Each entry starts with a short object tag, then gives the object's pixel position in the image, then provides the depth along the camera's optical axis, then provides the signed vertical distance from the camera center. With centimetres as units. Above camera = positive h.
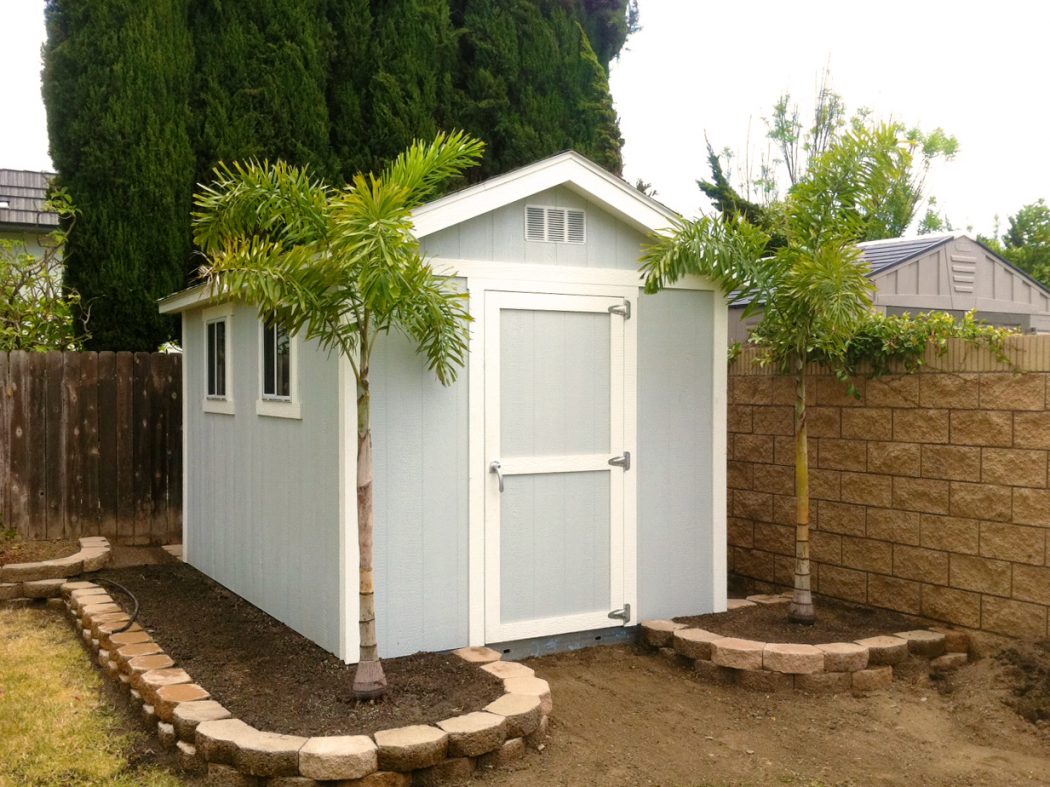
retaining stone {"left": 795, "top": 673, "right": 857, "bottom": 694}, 520 -164
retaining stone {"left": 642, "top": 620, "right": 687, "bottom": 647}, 578 -153
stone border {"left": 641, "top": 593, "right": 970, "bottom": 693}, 522 -155
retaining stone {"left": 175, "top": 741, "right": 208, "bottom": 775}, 407 -161
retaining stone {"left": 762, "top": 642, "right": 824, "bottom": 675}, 521 -152
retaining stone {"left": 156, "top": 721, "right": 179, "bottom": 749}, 431 -160
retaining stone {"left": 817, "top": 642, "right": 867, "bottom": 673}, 523 -152
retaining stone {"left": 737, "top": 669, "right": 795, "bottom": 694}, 524 -165
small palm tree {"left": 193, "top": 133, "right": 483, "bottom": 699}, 428 +52
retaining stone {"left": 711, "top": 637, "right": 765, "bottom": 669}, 529 -152
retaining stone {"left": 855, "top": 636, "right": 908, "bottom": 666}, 536 -152
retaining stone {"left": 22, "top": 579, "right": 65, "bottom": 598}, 707 -155
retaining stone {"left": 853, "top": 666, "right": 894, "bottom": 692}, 525 -164
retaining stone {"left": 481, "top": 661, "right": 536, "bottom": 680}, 477 -146
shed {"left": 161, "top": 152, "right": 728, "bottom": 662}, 524 -42
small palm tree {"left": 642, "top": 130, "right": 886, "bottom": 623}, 563 +67
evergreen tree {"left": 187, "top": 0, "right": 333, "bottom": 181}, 942 +285
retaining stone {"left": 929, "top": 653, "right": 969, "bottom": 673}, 547 -161
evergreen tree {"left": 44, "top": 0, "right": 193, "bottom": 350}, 891 +202
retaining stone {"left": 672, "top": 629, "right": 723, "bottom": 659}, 547 -151
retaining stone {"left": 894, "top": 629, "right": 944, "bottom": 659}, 551 -152
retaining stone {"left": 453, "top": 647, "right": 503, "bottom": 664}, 509 -148
